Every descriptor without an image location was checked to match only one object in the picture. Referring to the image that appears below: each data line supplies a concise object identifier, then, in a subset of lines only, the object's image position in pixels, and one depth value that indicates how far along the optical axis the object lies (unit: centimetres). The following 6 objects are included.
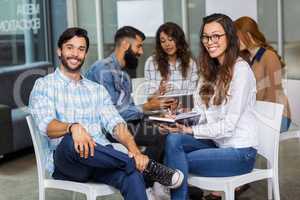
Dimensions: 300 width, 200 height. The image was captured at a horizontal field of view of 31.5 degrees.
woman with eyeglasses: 284
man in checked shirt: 268
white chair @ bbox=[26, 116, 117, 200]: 273
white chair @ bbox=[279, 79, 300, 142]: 572
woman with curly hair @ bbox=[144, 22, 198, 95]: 417
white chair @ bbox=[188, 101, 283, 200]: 279
